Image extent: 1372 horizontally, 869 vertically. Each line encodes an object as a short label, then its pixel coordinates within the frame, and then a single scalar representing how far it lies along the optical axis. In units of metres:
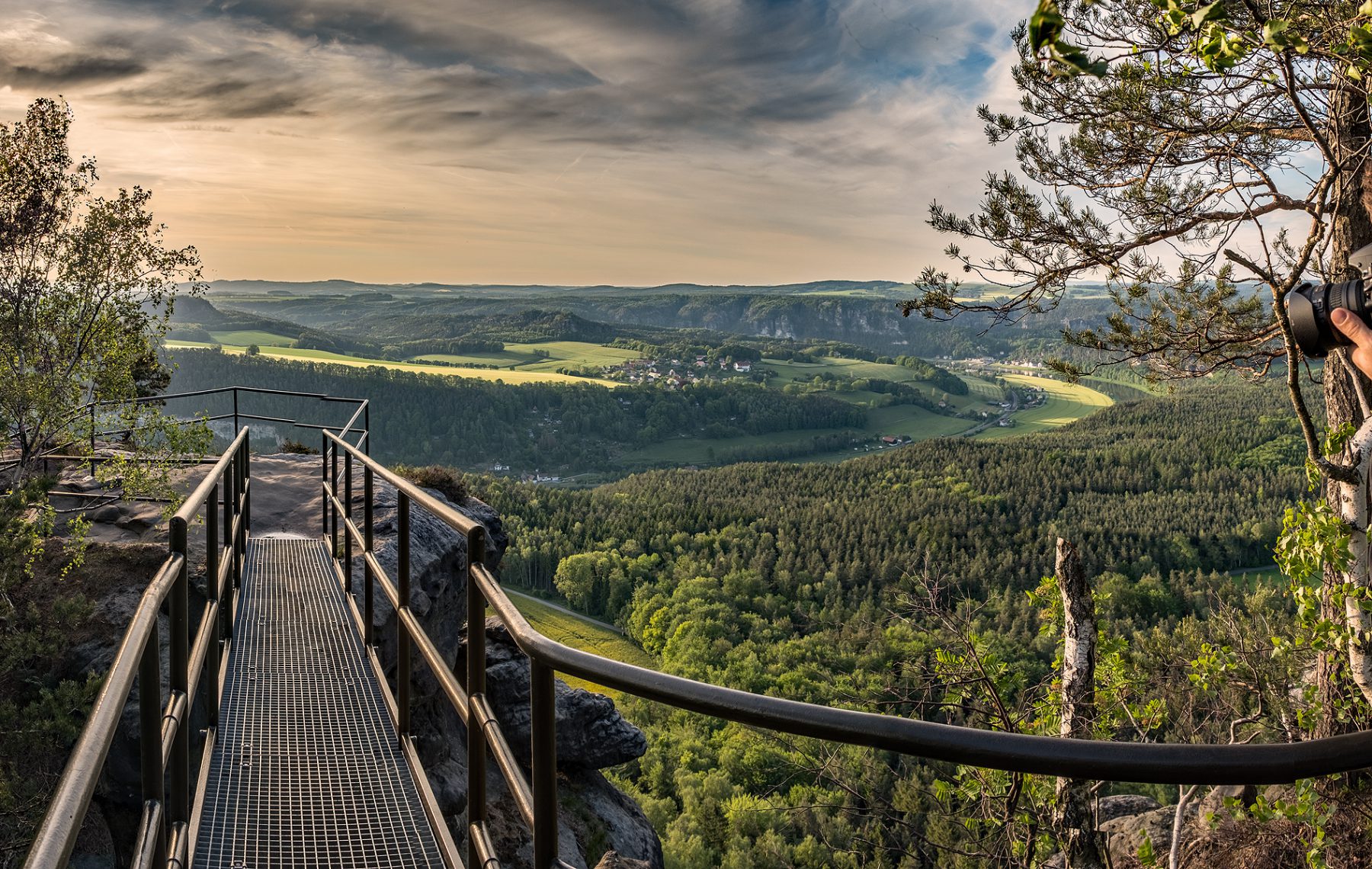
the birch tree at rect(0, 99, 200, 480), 12.70
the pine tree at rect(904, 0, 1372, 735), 3.59
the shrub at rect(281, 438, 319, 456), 16.70
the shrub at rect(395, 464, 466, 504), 13.09
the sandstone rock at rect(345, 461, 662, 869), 7.16
